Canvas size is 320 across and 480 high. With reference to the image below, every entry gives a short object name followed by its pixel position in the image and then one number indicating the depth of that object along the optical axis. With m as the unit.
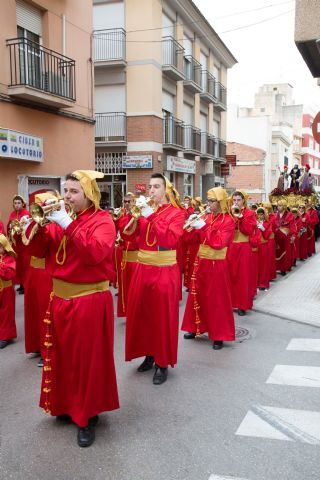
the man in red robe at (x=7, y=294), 5.88
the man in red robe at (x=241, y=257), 7.62
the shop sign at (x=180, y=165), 21.50
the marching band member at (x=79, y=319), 3.56
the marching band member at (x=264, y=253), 10.14
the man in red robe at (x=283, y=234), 12.19
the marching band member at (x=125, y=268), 7.27
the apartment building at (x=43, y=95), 11.55
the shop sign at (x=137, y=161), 19.84
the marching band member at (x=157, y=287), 4.87
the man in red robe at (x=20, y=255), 8.84
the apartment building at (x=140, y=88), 19.55
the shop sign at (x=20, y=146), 11.21
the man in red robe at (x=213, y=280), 6.09
